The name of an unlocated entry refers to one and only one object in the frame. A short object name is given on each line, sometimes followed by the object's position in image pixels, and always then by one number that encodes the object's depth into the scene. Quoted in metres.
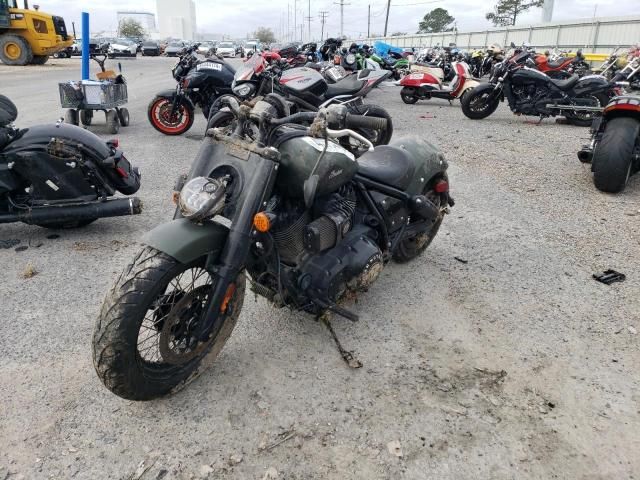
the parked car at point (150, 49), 42.56
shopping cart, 7.59
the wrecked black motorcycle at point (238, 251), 2.12
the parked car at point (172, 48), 39.46
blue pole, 7.62
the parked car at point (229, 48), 43.75
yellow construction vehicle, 19.77
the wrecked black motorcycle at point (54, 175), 3.84
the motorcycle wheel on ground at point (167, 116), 8.09
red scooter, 12.24
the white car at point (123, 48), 34.05
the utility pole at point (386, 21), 54.69
